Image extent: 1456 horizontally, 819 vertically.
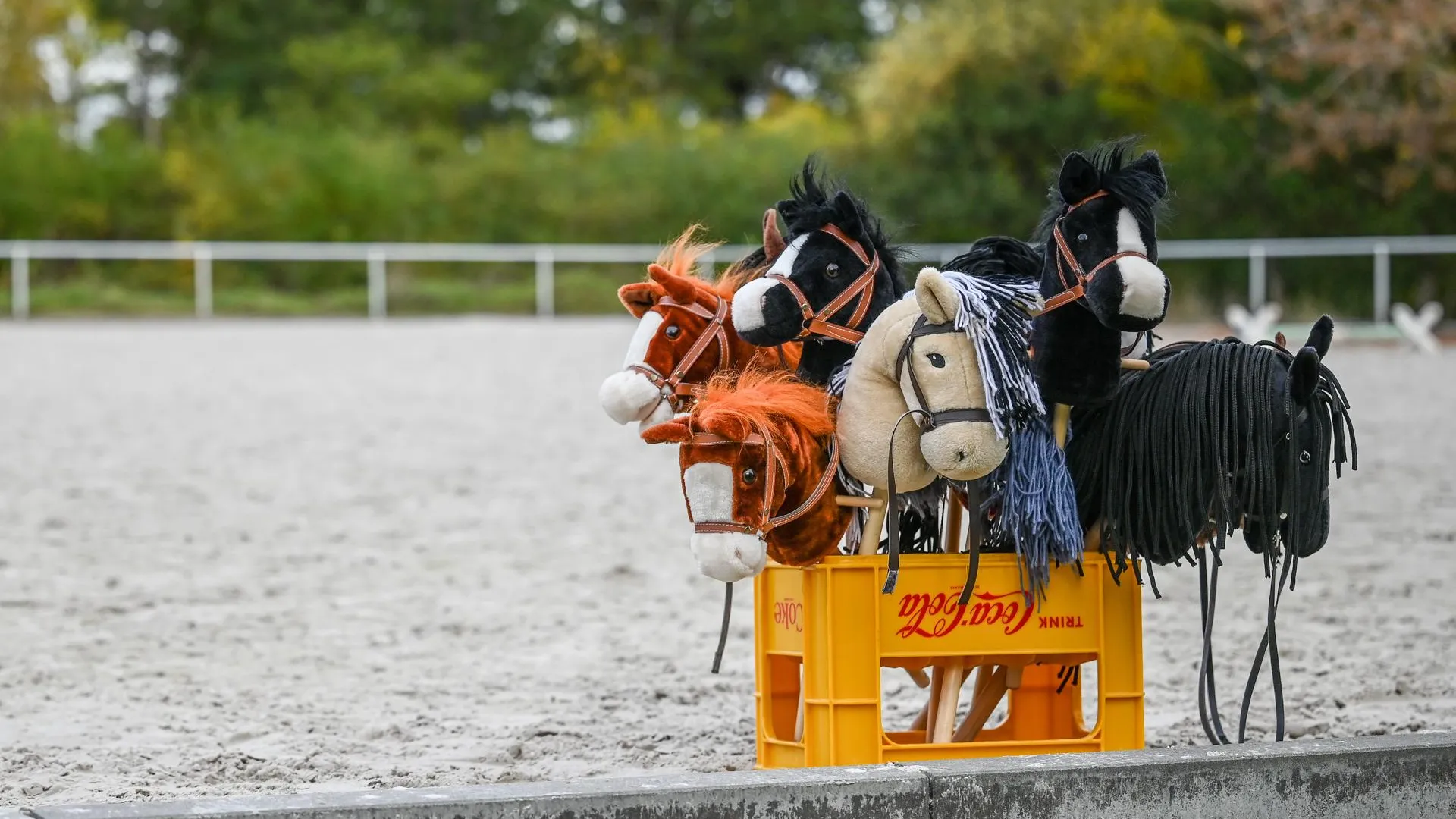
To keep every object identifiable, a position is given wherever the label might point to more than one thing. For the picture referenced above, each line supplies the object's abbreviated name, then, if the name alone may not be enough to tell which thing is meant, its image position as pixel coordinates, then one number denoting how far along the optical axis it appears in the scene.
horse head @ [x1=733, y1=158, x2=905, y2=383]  6.65
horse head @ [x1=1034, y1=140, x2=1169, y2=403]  6.27
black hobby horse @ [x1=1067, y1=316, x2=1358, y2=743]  6.64
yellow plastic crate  6.66
